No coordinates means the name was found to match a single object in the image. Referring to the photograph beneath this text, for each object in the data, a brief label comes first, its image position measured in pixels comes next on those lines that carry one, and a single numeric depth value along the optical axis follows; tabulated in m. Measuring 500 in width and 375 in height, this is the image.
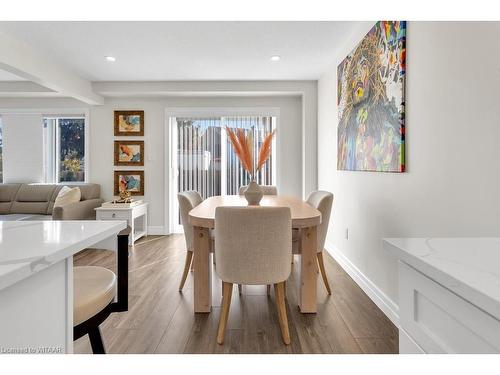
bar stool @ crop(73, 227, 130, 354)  0.85
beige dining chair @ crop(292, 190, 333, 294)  2.37
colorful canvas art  2.00
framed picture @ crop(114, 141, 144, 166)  4.96
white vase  2.57
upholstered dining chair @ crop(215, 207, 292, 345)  1.72
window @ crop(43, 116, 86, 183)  5.05
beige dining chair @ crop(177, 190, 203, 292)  2.50
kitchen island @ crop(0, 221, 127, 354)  0.54
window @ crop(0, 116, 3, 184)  4.95
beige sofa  4.33
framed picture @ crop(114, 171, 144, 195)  4.95
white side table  4.06
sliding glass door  5.08
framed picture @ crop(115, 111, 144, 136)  4.93
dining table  2.13
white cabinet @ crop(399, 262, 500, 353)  0.48
